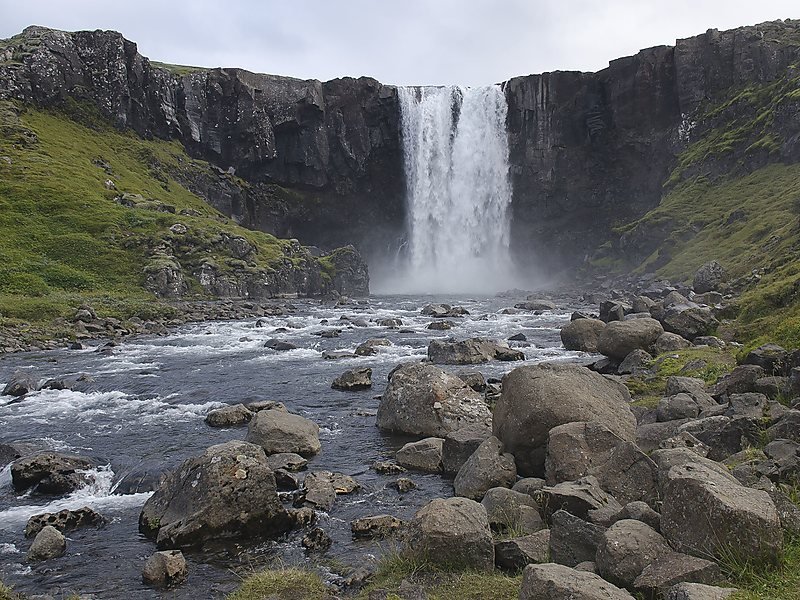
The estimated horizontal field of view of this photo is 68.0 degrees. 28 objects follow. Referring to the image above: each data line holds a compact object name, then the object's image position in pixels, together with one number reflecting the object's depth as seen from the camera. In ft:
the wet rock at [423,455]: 47.40
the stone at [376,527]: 35.83
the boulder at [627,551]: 21.49
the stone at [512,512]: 30.50
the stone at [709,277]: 152.46
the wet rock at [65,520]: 37.47
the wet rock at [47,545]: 34.12
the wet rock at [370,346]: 104.94
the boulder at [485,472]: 39.19
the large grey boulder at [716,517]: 20.42
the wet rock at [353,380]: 78.33
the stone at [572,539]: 24.35
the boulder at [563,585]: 18.90
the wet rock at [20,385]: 75.56
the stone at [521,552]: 26.14
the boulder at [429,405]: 55.72
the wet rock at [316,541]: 34.58
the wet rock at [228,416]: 61.11
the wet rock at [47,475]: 43.86
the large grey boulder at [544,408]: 40.91
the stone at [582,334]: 100.37
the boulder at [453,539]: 26.07
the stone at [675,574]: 20.15
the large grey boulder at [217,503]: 34.91
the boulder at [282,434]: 51.44
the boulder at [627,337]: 80.12
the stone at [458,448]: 45.85
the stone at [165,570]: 30.99
